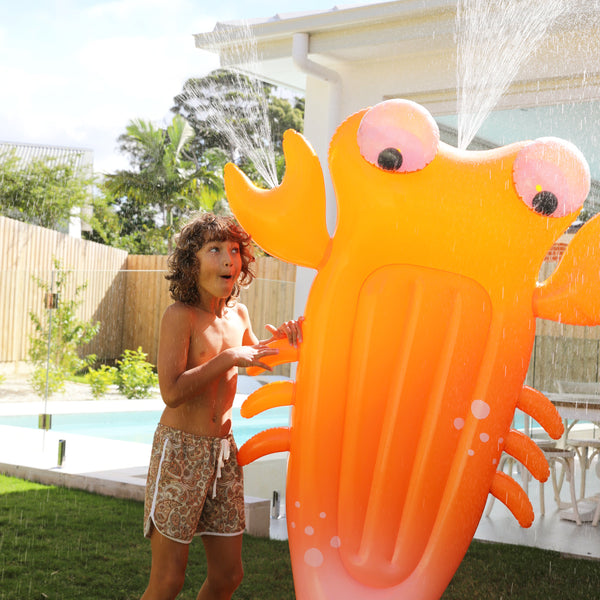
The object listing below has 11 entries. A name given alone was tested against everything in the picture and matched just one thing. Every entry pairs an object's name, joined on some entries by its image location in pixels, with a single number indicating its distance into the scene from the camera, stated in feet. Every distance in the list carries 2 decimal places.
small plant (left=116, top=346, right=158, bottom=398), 35.47
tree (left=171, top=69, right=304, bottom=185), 66.32
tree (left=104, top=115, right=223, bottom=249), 67.62
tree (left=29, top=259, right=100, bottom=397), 36.63
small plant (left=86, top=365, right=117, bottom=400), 35.14
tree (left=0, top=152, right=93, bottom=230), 62.64
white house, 14.02
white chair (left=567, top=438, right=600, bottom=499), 16.79
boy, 7.18
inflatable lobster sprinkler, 7.30
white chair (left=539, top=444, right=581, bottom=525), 15.99
